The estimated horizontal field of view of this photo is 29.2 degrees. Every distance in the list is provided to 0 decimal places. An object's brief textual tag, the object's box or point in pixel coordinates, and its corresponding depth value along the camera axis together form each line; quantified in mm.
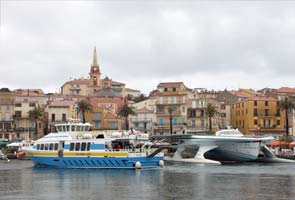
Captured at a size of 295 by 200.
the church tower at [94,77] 176500
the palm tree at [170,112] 118812
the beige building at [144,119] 124250
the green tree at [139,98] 181650
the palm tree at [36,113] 118625
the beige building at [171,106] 119875
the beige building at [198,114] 119375
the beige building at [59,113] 123000
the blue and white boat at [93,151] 63188
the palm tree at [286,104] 112038
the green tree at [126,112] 117538
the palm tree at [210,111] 113038
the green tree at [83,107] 115038
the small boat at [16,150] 98581
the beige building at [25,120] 123312
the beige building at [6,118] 123312
